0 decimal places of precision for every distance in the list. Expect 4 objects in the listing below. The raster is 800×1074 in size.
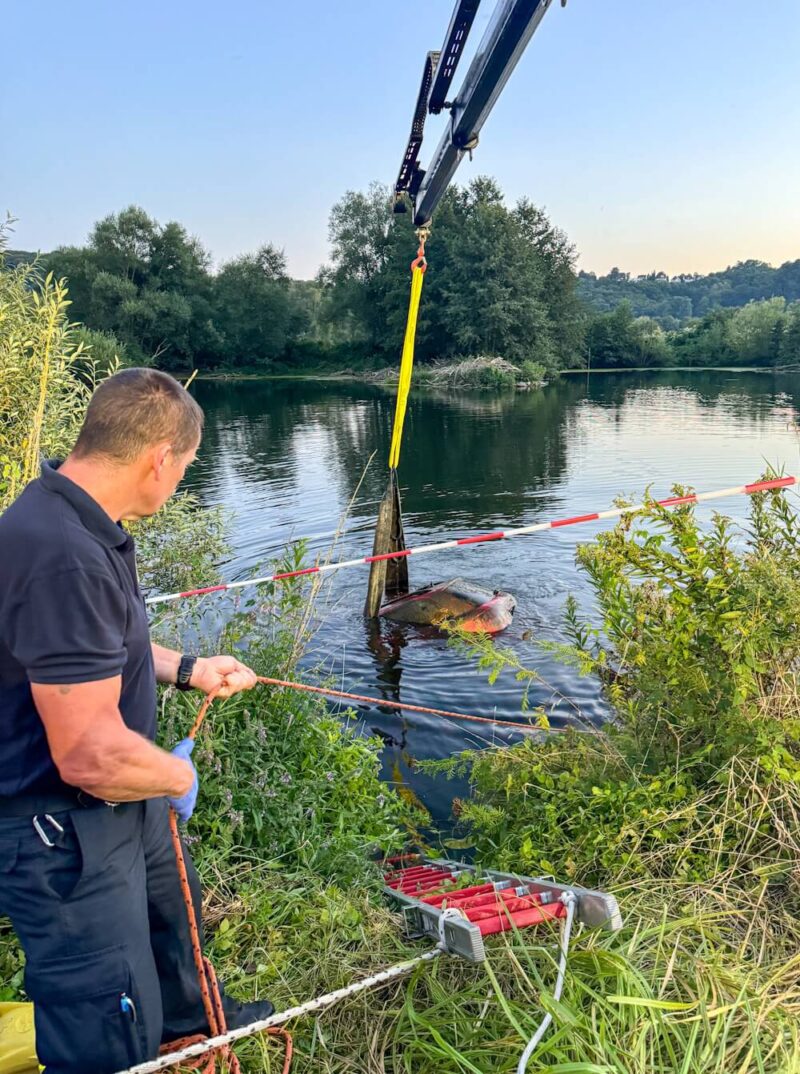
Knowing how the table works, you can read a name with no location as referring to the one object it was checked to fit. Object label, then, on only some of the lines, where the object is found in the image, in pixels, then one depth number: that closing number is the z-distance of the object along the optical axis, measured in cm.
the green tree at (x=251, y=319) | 6756
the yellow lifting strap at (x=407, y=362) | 781
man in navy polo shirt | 175
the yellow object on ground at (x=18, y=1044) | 238
